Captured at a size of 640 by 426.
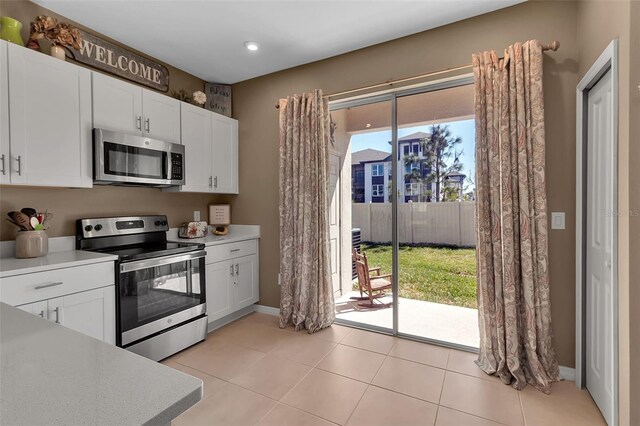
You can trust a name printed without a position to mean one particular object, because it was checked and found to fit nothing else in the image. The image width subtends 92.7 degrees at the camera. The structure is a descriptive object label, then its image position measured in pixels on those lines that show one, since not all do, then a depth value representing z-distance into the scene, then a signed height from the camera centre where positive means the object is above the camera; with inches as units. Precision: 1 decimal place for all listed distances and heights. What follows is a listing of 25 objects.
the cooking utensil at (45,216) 85.8 -1.2
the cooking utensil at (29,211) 83.3 +0.2
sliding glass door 106.3 +0.5
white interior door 67.7 -9.9
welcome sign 99.3 +53.5
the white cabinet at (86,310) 72.8 -25.2
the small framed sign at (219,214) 142.1 -1.5
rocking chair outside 122.5 -29.2
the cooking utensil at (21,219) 81.0 -1.8
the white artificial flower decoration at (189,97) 125.6 +48.3
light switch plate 87.5 -3.4
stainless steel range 89.4 -23.3
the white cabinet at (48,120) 76.4 +24.8
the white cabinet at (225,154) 134.2 +25.7
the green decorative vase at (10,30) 78.9 +47.7
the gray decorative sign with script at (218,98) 143.9 +53.6
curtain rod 82.8 +45.2
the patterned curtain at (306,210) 120.8 +0.0
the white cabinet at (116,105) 92.9 +34.2
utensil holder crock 80.0 -8.5
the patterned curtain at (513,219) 84.6 -3.0
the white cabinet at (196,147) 120.6 +26.1
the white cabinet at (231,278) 118.2 -28.1
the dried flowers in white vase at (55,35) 84.0 +50.4
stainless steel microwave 91.7 +17.0
